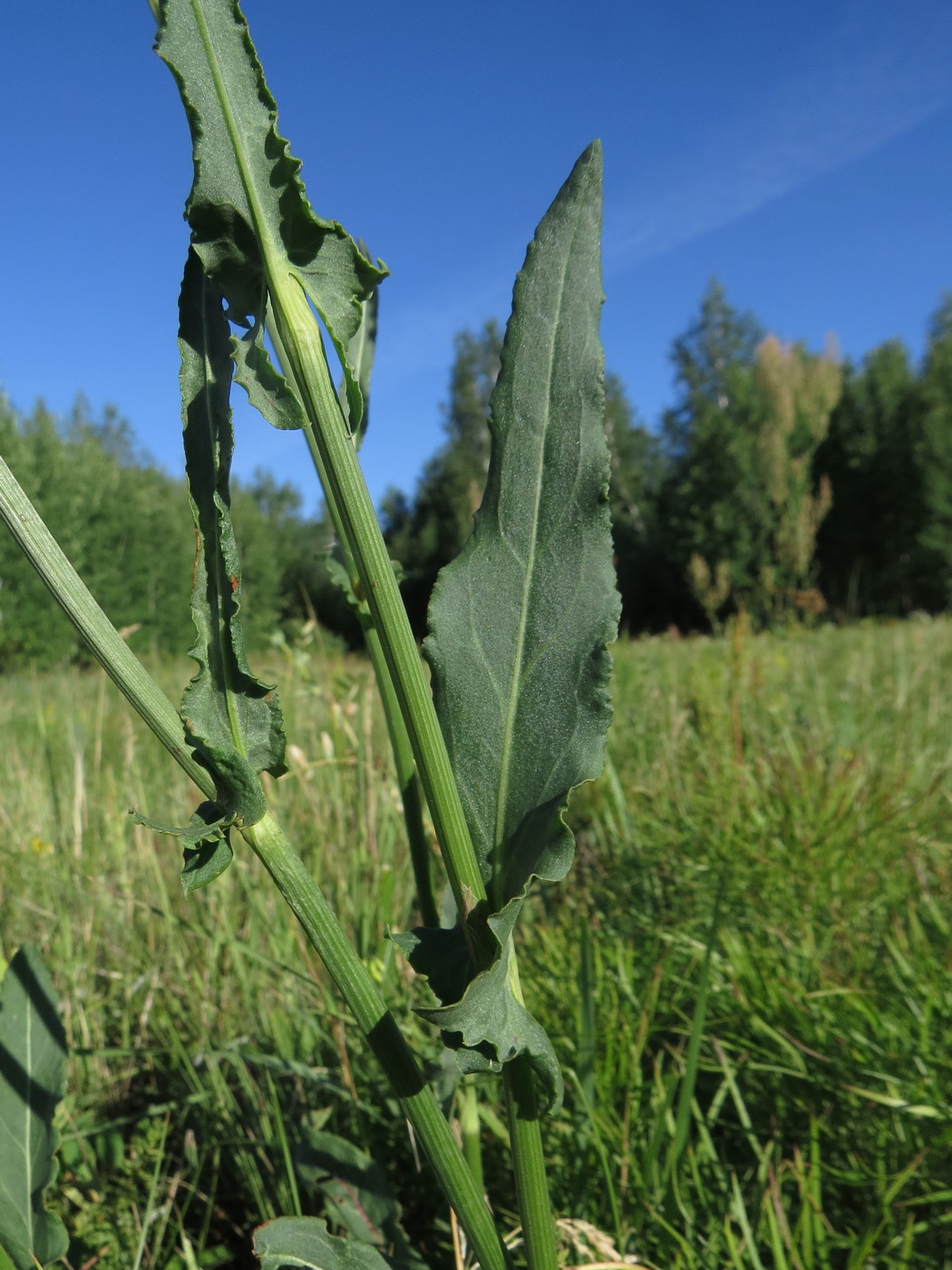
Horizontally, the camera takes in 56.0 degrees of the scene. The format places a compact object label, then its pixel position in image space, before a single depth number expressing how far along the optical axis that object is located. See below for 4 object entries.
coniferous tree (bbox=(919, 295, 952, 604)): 20.19
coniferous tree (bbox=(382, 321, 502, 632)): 26.36
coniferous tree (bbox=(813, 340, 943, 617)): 21.52
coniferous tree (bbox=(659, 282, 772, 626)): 23.92
